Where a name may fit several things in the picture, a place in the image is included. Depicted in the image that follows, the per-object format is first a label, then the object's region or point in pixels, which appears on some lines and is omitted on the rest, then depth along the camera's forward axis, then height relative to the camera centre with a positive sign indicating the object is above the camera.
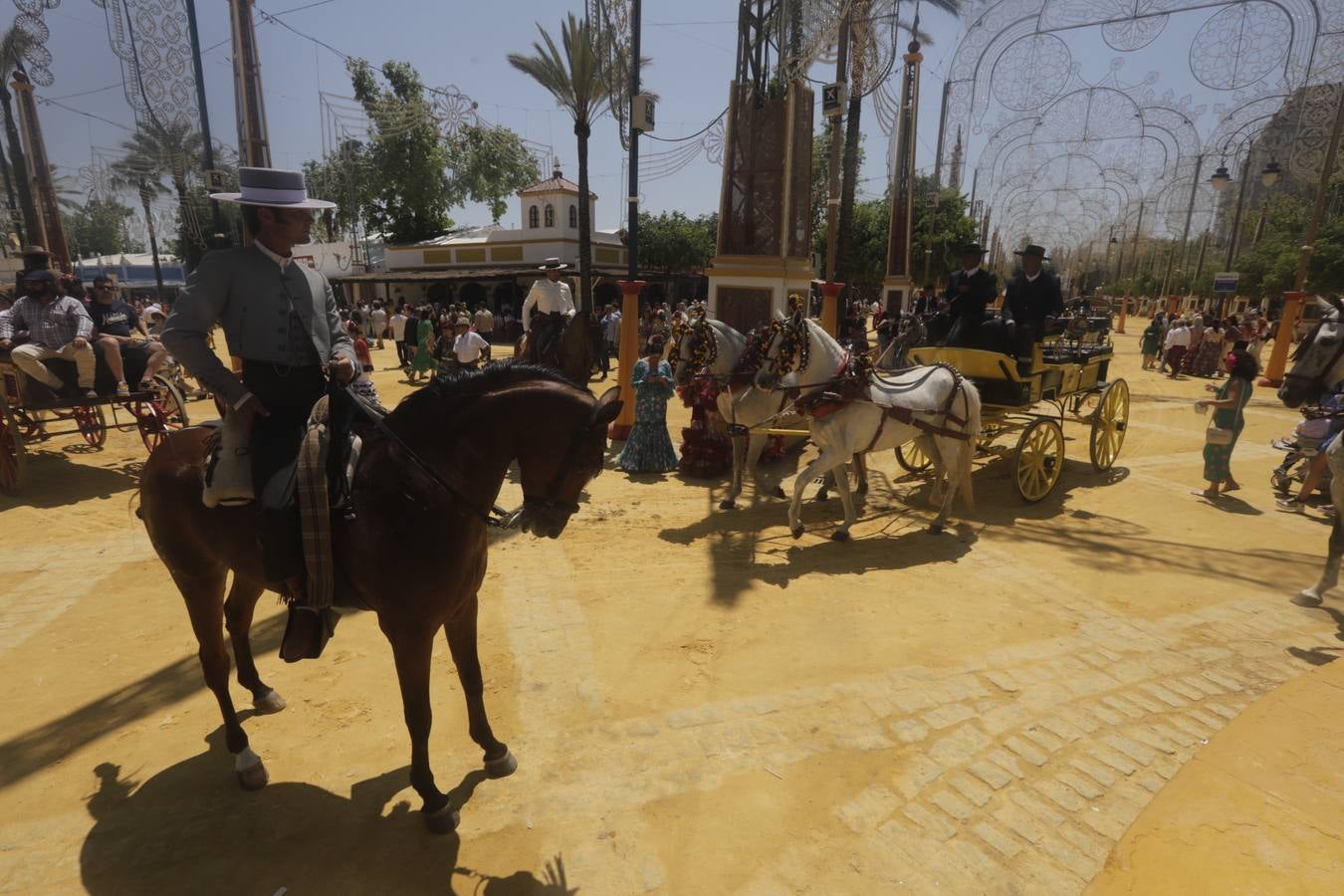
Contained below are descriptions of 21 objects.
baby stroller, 7.41 -1.75
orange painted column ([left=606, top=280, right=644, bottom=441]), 9.47 -0.88
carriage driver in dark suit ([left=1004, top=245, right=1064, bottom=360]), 7.33 -0.05
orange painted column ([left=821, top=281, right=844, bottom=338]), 9.30 -0.15
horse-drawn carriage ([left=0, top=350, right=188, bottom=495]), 7.14 -1.36
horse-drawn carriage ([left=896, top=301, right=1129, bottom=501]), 7.47 -1.20
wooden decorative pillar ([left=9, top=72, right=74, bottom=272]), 20.81 +3.72
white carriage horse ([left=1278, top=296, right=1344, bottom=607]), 4.93 -0.59
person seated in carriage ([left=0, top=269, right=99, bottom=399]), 6.99 -0.48
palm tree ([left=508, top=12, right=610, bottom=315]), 10.32 +3.48
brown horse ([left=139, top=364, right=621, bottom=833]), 2.52 -0.85
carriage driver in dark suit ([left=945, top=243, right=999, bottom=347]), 7.64 +0.02
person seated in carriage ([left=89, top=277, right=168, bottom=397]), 7.38 -0.67
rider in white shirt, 10.04 -0.30
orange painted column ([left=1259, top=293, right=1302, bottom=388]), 14.83 -0.97
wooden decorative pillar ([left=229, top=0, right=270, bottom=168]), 10.51 +3.22
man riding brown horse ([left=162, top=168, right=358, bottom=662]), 2.45 -0.21
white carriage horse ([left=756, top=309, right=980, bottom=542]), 6.29 -1.09
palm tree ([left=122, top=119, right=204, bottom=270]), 14.79 +3.21
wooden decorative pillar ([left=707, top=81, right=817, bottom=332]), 10.93 +1.54
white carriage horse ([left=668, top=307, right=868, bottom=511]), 6.72 -0.78
